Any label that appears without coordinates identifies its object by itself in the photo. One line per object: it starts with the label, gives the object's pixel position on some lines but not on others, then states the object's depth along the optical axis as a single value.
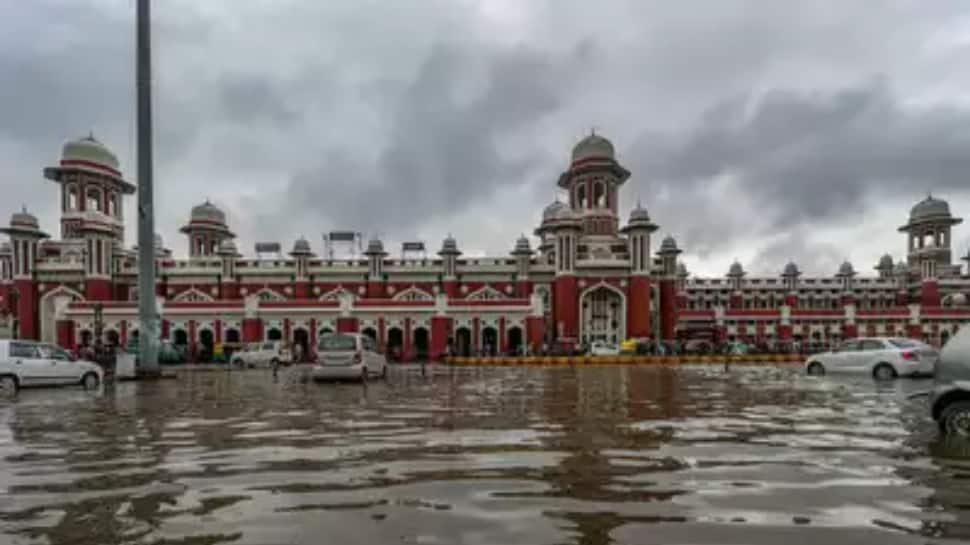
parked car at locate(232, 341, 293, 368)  36.91
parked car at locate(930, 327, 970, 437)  7.99
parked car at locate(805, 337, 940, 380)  19.33
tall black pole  22.64
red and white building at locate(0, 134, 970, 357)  49.00
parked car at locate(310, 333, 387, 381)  19.75
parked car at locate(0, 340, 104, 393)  16.86
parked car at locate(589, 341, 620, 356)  42.69
